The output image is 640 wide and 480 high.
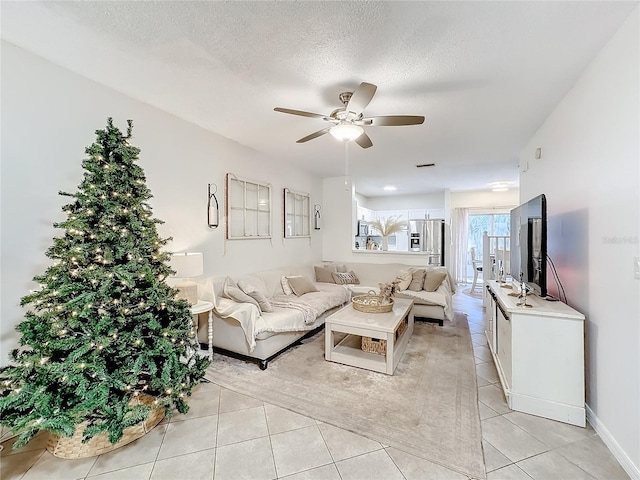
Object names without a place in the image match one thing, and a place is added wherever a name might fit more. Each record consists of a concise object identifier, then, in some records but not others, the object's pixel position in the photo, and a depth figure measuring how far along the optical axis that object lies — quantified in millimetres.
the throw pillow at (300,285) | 4161
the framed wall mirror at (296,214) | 4875
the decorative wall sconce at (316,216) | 5766
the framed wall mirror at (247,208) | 3730
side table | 2662
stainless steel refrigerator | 6355
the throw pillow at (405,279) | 4484
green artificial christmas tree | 1576
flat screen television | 2197
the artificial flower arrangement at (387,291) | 3305
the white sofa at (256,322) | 2840
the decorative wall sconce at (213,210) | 3383
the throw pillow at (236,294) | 3021
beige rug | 1799
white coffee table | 2711
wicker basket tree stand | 1682
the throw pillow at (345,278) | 5090
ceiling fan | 2037
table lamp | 2598
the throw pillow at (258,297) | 3131
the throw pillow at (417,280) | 4484
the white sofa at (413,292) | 4195
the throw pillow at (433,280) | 4405
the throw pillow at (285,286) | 4184
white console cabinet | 1937
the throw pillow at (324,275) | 5128
